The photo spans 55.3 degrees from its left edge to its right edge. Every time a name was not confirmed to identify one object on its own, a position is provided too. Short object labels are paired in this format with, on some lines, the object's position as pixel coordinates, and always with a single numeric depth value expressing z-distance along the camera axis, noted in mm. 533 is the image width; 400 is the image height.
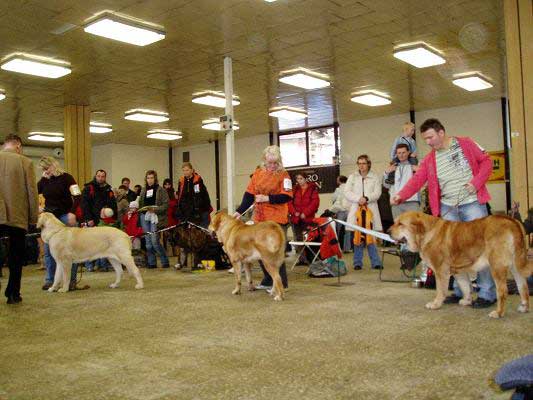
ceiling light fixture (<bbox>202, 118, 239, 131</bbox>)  16266
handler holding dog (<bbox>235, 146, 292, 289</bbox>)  5781
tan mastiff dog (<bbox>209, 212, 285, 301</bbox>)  5410
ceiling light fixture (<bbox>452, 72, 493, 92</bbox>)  11634
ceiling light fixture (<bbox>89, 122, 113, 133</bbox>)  16144
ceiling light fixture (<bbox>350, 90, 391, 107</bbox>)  13090
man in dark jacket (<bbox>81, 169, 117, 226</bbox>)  8602
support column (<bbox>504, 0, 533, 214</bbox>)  5910
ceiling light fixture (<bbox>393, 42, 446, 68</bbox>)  9406
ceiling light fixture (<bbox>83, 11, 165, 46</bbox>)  7523
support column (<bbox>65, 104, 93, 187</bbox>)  12531
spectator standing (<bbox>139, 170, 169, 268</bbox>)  9422
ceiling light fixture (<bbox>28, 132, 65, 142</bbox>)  17500
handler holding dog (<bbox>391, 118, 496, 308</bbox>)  4648
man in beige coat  5512
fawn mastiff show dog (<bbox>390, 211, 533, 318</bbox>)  4094
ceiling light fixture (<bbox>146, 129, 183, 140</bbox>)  18041
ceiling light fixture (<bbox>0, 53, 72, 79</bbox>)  9193
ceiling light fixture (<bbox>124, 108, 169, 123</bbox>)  14500
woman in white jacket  8016
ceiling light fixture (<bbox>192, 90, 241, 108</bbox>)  12500
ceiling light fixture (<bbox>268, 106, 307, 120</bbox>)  14969
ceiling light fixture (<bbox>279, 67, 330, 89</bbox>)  10789
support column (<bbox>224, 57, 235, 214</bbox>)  9031
